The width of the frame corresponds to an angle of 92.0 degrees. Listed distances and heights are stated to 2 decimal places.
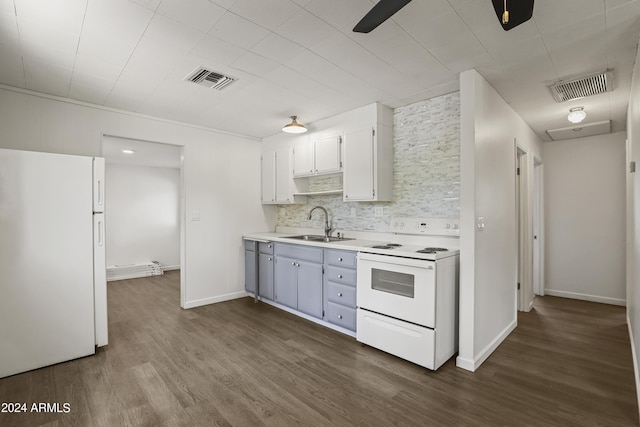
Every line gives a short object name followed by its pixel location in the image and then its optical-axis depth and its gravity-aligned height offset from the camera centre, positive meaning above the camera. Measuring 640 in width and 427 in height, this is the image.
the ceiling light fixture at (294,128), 3.61 +1.00
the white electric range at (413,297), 2.46 -0.72
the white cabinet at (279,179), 4.39 +0.50
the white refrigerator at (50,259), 2.44 -0.38
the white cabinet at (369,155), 3.32 +0.63
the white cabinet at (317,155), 3.73 +0.74
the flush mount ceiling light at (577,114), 3.36 +1.06
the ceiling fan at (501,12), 1.22 +0.83
